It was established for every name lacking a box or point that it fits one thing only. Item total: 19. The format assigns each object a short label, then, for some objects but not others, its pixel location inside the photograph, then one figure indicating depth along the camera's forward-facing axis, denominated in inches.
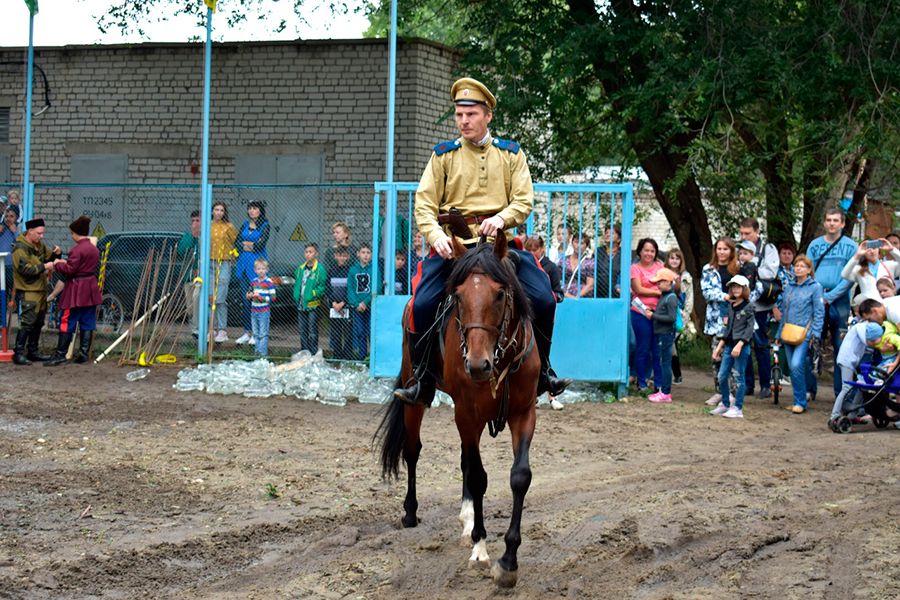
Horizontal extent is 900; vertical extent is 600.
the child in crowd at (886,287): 496.7
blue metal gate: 541.0
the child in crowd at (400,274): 569.9
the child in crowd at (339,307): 593.9
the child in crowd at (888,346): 462.3
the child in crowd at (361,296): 585.9
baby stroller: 463.5
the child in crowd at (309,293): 602.9
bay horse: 249.6
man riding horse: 285.9
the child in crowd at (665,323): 547.8
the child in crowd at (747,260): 522.3
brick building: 843.4
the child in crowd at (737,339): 506.3
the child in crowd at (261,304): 616.7
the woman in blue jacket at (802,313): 520.1
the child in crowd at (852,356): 471.2
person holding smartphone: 518.3
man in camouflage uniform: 616.1
